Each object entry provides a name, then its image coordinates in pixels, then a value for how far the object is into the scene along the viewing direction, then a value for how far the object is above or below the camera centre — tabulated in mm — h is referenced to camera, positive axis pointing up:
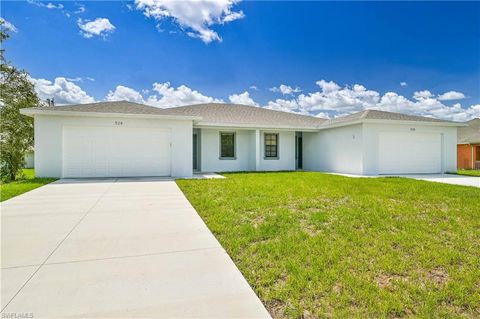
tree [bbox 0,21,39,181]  12039 +1954
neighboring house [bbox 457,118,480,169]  20177 +740
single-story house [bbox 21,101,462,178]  11359 +959
